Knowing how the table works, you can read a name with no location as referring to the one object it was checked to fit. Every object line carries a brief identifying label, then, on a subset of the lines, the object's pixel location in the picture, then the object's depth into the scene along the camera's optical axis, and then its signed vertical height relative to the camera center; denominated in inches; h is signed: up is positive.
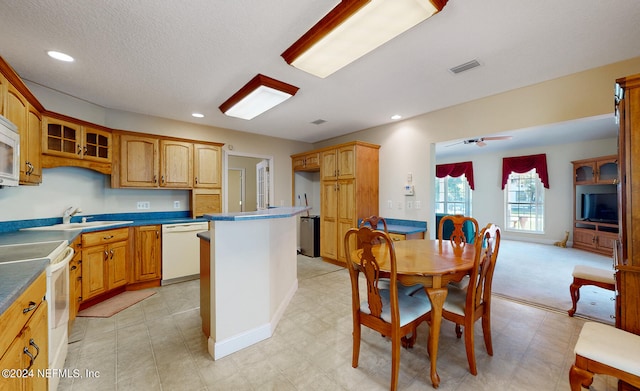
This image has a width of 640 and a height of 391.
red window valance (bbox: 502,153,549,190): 251.9 +31.9
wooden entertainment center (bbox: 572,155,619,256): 207.3 +1.9
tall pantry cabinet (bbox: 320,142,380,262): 167.7 +4.8
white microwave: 67.7 +13.2
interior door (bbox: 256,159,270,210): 208.1 +11.7
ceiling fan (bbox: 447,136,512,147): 175.2 +41.8
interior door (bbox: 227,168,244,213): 269.9 +8.1
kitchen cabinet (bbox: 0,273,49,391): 36.4 -24.3
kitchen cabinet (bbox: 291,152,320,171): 197.8 +29.7
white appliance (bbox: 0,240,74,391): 57.8 -22.2
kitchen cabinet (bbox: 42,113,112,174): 106.7 +25.9
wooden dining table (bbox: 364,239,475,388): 64.6 -20.1
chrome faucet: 117.7 -7.4
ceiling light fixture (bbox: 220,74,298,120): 105.7 +47.6
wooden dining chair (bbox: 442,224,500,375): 68.4 -31.0
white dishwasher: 138.8 -31.2
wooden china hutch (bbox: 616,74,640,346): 56.6 -3.1
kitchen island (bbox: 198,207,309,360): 76.4 -27.5
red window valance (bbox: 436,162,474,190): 301.9 +32.8
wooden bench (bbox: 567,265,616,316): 93.7 -33.0
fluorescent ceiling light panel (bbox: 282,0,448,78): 60.6 +46.4
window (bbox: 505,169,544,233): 264.4 -7.5
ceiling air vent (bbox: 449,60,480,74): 93.8 +50.4
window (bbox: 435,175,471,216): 314.8 +1.0
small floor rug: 104.7 -48.9
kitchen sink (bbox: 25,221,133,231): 105.2 -12.6
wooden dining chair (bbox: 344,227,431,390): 62.1 -30.7
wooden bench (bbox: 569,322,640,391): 47.9 -32.6
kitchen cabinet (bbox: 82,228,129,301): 107.2 -29.2
